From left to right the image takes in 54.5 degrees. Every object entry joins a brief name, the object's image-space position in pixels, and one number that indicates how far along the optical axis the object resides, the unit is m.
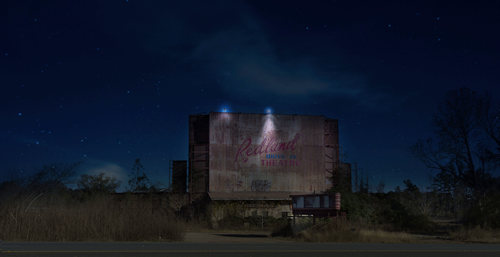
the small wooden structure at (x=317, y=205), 26.23
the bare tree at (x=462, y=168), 39.50
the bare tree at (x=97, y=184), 49.09
